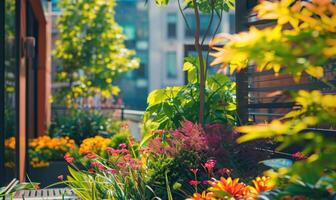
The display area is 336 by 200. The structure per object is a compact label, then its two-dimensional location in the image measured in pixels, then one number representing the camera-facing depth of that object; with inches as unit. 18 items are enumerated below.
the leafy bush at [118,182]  194.4
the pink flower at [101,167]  204.5
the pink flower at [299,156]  179.6
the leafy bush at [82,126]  573.9
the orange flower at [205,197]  146.5
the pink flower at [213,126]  205.0
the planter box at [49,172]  402.3
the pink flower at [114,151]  199.8
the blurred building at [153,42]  2468.0
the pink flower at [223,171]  176.2
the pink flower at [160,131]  206.4
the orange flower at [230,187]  138.8
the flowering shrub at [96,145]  387.5
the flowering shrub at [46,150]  433.4
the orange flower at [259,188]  140.8
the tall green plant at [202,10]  231.0
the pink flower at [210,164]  167.8
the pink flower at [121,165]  200.4
